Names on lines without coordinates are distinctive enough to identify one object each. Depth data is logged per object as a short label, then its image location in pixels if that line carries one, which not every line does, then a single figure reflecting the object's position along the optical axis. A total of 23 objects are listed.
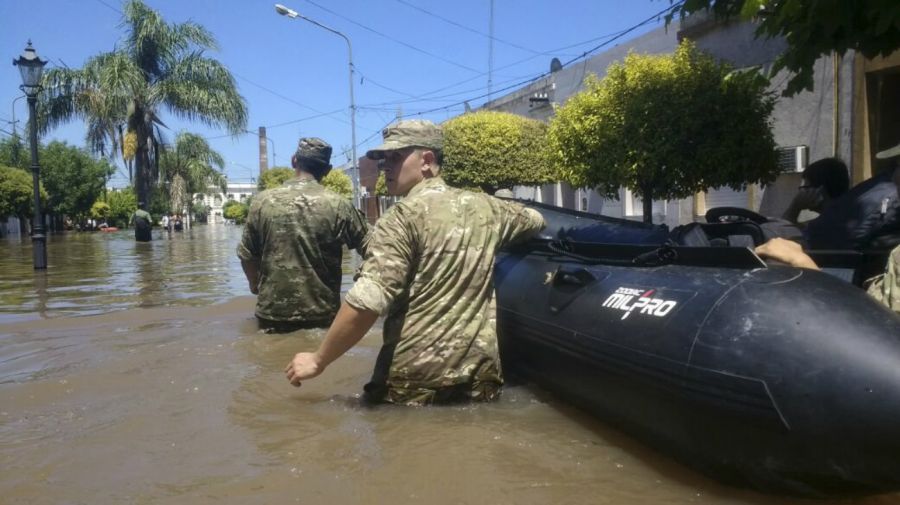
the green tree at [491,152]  18.02
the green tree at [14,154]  44.25
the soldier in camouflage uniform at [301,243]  4.55
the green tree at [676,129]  8.92
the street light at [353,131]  27.94
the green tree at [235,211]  90.12
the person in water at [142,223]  24.22
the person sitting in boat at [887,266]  2.55
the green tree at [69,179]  45.28
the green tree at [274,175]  56.12
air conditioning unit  10.47
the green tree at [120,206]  64.81
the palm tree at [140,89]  23.89
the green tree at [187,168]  49.62
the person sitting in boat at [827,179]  4.28
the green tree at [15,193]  33.97
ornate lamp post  12.94
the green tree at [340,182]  40.78
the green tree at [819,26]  3.64
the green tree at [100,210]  56.52
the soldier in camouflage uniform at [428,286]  2.88
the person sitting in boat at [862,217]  3.63
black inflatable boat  1.96
